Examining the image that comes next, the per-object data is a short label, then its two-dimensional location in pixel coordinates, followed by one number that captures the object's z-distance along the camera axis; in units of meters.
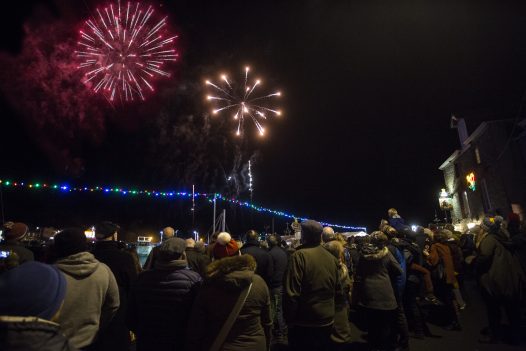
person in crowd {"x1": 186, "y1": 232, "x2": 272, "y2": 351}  2.94
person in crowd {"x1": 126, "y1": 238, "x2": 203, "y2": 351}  3.19
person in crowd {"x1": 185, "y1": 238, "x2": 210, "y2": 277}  6.02
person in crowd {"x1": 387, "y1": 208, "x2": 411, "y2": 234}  7.47
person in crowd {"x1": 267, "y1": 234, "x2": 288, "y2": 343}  6.42
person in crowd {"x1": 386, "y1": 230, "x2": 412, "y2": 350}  5.26
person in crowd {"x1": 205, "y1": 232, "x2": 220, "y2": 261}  6.77
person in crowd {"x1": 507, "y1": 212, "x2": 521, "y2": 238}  6.87
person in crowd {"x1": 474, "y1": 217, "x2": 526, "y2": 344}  5.61
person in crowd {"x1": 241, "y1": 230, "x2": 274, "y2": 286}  6.27
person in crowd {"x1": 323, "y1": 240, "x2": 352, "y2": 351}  4.36
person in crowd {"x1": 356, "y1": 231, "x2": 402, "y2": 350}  4.89
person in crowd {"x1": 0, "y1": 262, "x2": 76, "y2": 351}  1.36
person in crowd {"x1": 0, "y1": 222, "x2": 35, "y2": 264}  4.82
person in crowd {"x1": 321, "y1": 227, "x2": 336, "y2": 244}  6.47
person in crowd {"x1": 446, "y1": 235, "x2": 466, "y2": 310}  7.48
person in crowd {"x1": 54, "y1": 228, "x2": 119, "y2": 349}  2.85
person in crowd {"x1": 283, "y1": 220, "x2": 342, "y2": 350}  3.78
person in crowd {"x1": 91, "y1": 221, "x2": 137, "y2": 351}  3.64
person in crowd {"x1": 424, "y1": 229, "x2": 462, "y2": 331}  6.97
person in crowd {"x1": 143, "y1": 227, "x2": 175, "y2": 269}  5.60
